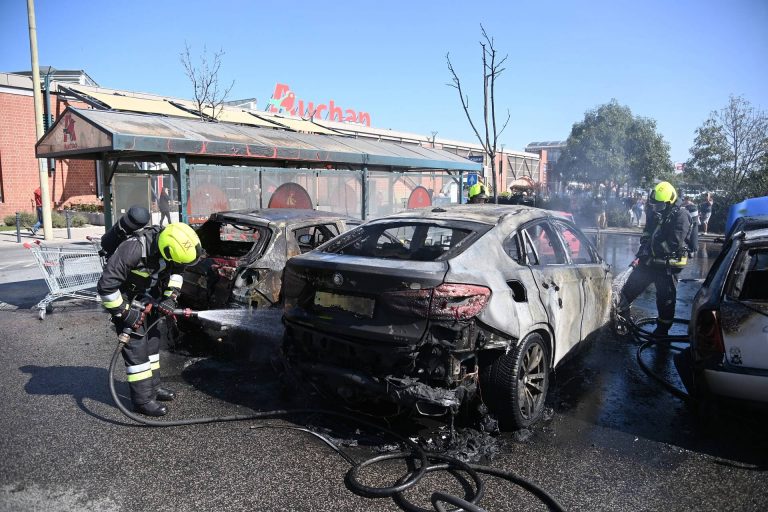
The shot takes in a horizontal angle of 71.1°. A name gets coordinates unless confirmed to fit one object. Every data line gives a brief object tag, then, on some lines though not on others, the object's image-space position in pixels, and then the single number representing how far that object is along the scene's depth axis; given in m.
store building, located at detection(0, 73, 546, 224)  10.16
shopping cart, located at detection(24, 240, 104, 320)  7.39
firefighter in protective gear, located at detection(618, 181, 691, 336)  6.37
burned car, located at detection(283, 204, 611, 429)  3.47
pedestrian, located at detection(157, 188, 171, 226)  16.50
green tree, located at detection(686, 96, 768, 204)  20.86
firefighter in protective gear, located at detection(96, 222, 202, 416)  4.26
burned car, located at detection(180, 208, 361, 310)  5.42
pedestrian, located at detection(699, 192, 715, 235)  20.38
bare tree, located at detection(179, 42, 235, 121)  18.35
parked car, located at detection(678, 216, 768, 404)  3.55
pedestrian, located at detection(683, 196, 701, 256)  6.56
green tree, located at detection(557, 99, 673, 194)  24.94
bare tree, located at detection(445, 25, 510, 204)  10.56
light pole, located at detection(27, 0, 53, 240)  14.69
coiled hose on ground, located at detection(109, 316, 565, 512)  3.01
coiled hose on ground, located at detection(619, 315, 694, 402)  5.58
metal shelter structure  8.51
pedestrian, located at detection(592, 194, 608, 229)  23.09
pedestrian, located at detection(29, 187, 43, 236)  17.45
